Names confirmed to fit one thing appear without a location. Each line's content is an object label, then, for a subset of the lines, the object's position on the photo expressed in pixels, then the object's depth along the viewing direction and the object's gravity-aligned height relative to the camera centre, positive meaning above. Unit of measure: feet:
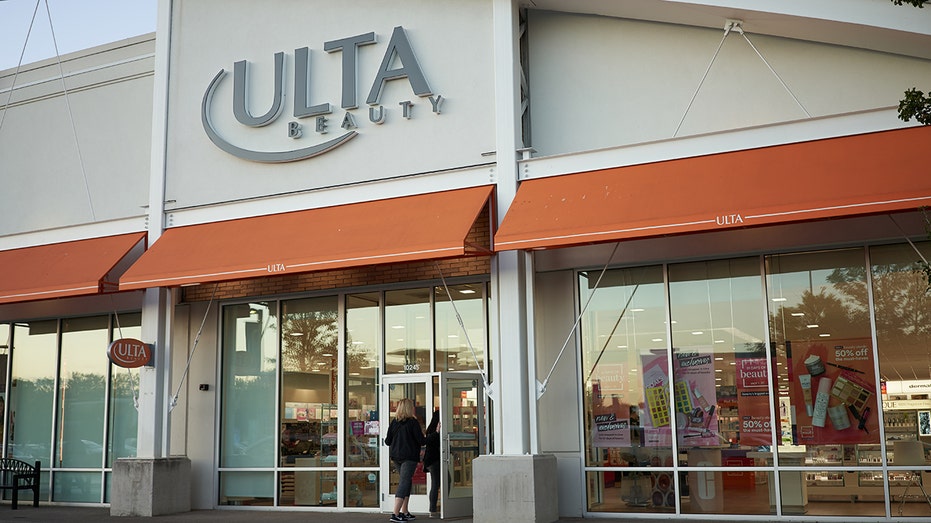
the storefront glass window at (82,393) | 56.70 +0.79
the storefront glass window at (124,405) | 55.31 +0.04
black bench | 53.57 -3.93
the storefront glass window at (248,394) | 51.44 +0.54
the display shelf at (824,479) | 38.83 -3.50
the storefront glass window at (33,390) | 58.65 +1.04
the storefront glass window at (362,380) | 48.57 +1.13
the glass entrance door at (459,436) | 44.11 -1.72
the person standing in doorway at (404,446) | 42.16 -2.05
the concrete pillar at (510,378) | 39.86 +0.90
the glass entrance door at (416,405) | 46.09 -0.33
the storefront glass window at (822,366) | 39.17 +1.17
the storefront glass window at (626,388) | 42.65 +0.40
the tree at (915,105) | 28.12 +8.51
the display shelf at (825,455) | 39.14 -2.54
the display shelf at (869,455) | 38.47 -2.52
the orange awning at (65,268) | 49.44 +7.48
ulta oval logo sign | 47.34 +2.67
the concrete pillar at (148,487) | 48.29 -4.19
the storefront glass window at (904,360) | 37.86 +1.32
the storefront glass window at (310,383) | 50.01 +1.04
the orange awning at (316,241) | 41.22 +7.53
